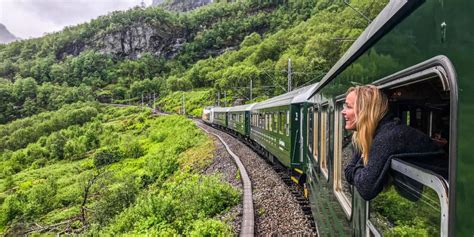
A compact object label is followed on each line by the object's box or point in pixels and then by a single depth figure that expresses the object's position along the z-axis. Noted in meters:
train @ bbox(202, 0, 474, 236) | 1.20
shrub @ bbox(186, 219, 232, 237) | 6.72
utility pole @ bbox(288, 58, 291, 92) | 16.90
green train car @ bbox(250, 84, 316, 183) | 8.89
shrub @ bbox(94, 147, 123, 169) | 38.34
